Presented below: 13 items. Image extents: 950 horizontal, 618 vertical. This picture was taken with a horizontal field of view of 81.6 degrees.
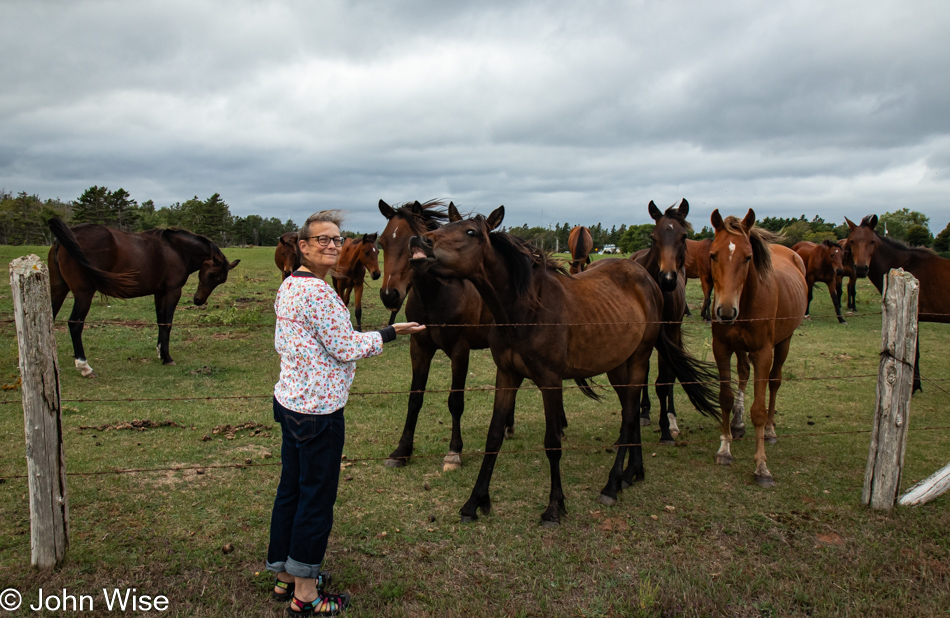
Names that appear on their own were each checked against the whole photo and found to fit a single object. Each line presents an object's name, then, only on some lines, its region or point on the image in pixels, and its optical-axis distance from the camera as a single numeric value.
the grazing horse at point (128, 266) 8.18
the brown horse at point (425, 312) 5.28
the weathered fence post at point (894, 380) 4.09
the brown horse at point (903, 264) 8.21
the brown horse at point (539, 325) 3.84
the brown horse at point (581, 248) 11.51
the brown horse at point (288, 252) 11.76
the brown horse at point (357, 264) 12.59
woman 2.79
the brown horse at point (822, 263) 14.95
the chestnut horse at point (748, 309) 4.84
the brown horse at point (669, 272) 5.43
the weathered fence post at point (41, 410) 3.14
